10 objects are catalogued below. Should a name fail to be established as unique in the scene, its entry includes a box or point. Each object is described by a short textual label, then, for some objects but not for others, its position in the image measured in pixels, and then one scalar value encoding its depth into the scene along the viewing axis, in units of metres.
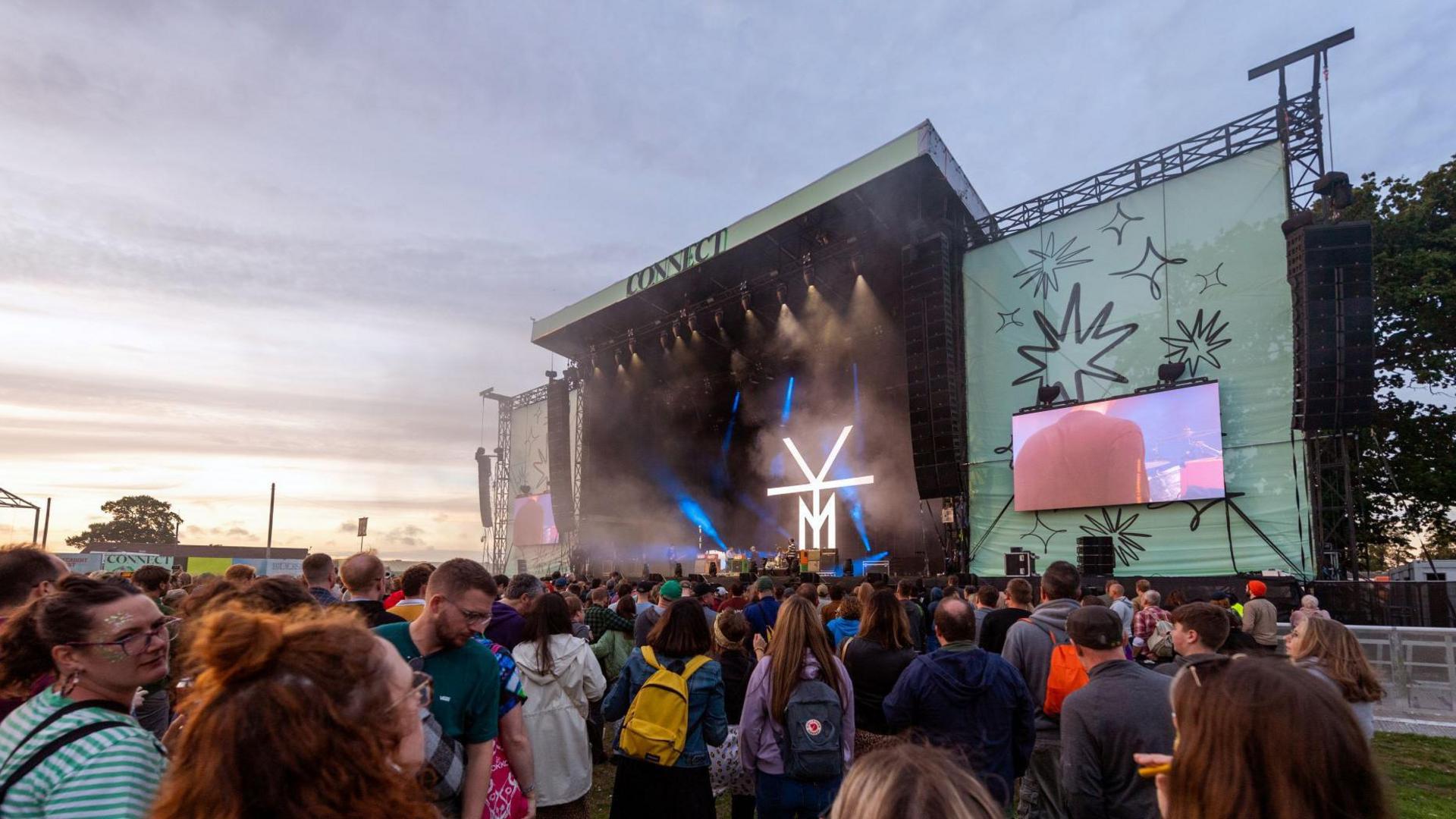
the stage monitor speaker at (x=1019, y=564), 13.57
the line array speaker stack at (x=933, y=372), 14.77
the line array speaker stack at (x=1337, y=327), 10.83
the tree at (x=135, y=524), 50.75
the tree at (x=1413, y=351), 14.54
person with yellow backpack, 3.14
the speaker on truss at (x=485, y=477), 31.12
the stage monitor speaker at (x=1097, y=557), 12.77
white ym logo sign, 19.33
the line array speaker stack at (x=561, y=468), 23.97
